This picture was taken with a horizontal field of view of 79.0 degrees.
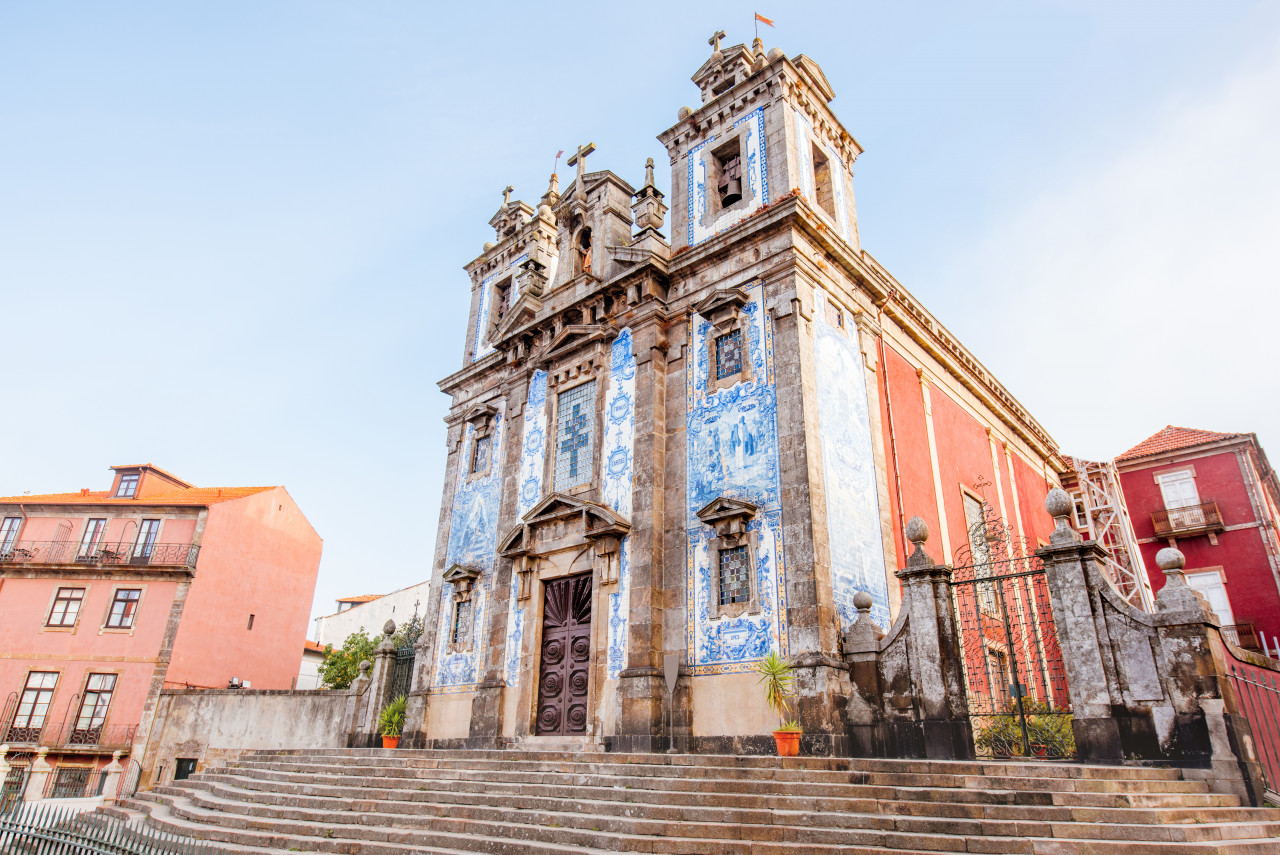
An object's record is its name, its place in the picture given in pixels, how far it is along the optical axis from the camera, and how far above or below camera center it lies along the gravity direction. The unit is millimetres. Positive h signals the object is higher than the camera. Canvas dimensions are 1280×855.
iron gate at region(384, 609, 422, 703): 17750 +1630
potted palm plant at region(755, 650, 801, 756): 10927 +952
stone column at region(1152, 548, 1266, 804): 7355 +574
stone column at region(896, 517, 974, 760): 9477 +1226
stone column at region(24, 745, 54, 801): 18844 -866
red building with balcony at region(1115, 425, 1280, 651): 23438 +7527
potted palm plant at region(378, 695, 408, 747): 16875 +616
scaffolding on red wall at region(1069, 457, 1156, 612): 20031 +6703
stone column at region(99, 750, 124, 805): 21469 -856
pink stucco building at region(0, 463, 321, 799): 23406 +4140
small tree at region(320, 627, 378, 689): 28781 +2998
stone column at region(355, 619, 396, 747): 17062 +1282
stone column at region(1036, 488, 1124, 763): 8164 +1247
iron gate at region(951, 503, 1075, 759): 10445 +1882
